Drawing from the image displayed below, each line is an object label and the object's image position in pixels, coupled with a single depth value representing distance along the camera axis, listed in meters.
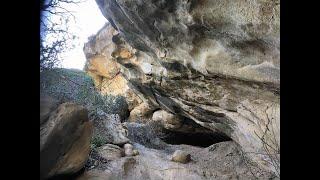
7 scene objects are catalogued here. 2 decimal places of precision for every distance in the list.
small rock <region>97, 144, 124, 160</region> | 3.77
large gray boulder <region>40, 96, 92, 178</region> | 2.39
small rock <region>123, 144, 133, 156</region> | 4.05
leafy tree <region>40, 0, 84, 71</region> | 2.53
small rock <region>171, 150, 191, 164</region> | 4.17
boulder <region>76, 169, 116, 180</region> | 3.10
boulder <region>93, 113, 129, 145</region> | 4.21
